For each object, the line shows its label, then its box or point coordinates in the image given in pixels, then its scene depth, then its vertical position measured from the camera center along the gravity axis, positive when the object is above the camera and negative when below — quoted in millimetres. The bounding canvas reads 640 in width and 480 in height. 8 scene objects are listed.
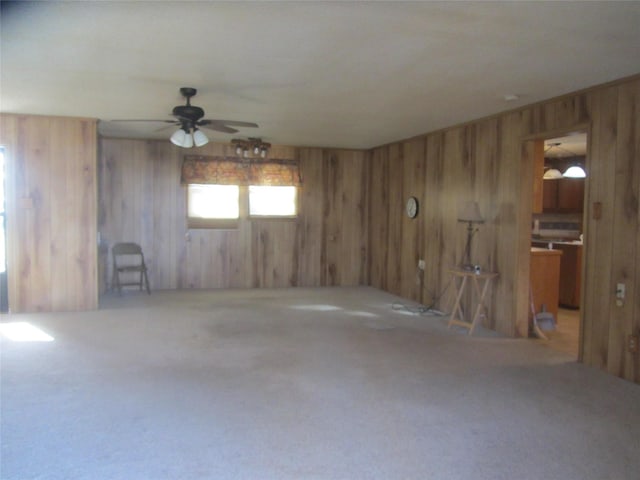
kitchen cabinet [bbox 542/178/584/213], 8156 +427
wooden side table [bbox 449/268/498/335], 4961 -814
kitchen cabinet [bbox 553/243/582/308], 6258 -743
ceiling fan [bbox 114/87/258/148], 4070 +828
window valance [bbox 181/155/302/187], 7332 +718
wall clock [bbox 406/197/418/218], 6660 +153
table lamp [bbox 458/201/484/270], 5004 -7
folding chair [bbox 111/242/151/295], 6891 -759
